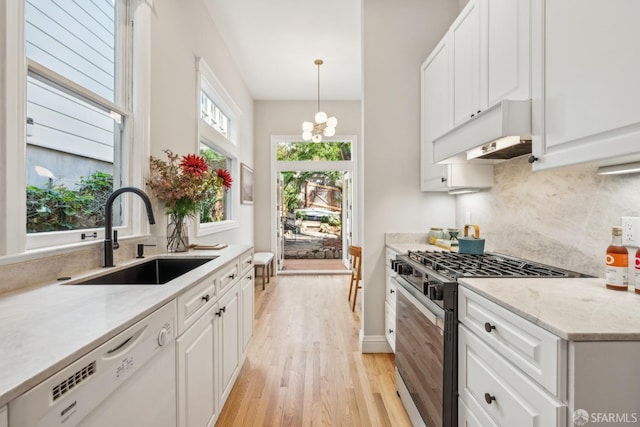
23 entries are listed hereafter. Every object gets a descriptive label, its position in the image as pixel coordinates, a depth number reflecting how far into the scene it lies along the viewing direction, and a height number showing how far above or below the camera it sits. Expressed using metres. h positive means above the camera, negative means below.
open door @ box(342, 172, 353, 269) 6.09 -0.03
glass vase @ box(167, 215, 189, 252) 2.18 -0.17
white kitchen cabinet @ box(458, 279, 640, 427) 0.79 -0.45
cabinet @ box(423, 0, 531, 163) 1.38 +0.72
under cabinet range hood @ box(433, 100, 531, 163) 1.36 +0.38
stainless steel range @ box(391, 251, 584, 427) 1.36 -0.53
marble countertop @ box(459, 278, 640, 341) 0.80 -0.29
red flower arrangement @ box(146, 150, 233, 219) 2.08 +0.18
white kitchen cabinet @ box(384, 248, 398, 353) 2.50 -0.74
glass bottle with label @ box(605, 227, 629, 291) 1.16 -0.19
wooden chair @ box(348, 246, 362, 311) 3.71 -0.66
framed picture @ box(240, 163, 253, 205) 4.79 +0.44
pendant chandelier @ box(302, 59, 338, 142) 4.32 +1.20
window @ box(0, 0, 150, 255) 1.19 +0.45
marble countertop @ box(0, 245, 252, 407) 0.60 -0.29
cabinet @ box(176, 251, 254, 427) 1.28 -0.66
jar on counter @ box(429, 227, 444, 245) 2.69 -0.18
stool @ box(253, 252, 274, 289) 4.89 -0.80
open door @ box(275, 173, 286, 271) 5.89 -0.16
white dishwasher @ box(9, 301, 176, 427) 0.60 -0.41
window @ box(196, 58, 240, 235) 3.29 +0.83
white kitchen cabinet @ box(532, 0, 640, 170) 0.94 +0.45
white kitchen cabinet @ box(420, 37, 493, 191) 2.25 +0.67
